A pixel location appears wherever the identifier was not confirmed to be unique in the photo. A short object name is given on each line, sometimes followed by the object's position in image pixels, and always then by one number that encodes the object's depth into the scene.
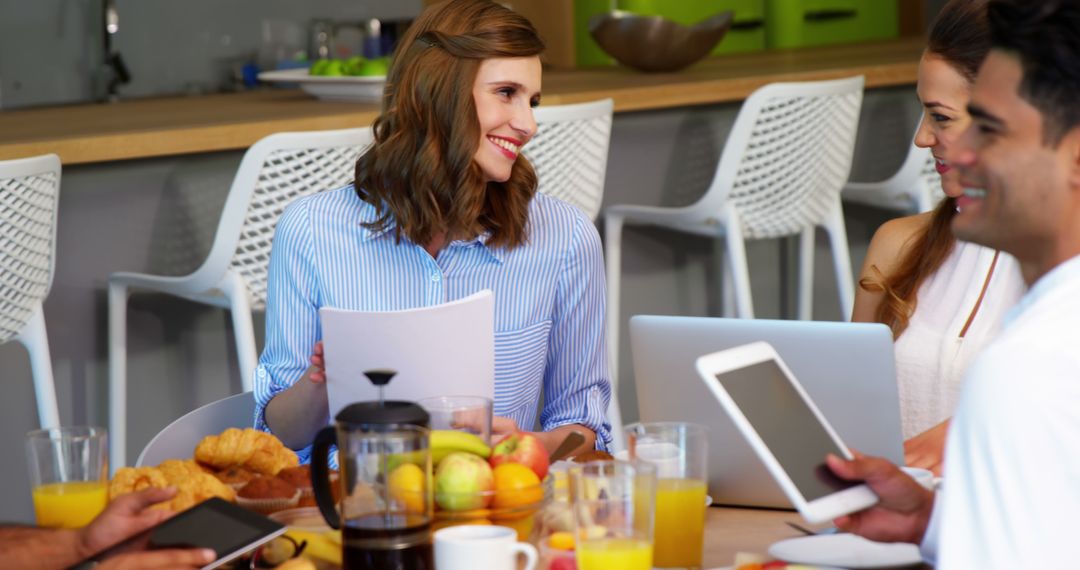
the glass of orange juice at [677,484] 2.36
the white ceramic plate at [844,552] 2.34
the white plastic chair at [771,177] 4.83
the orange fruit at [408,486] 2.22
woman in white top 3.04
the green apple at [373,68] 4.86
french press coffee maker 2.21
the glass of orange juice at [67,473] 2.42
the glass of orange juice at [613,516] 2.19
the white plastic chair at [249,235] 3.88
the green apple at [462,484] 2.31
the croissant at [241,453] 2.60
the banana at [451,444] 2.36
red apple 2.38
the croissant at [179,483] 2.42
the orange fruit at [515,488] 2.33
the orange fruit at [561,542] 2.28
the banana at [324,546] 2.35
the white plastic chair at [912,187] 5.29
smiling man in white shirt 1.94
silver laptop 2.45
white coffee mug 2.20
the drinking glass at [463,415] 2.39
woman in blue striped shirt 3.11
